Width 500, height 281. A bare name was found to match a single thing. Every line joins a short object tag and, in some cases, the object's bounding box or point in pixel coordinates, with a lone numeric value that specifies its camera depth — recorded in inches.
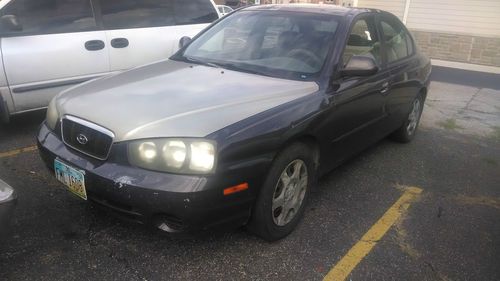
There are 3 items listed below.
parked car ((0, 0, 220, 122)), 175.8
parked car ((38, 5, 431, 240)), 95.3
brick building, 490.9
